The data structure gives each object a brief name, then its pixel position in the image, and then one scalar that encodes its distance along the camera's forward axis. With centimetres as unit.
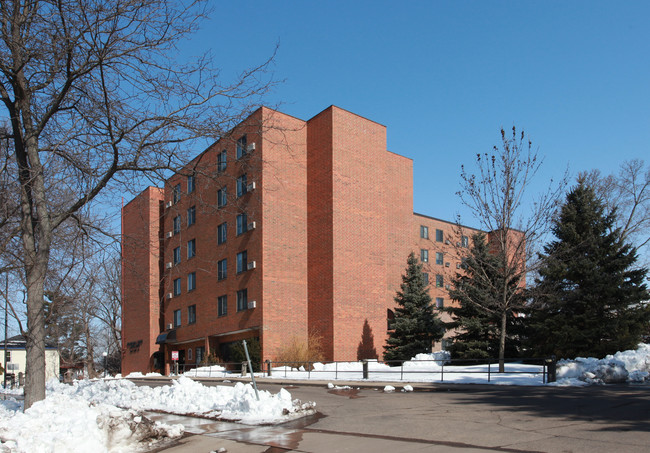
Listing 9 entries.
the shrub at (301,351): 3478
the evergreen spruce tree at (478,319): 2969
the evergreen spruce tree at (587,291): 2873
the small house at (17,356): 6085
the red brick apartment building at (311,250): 3750
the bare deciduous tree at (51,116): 938
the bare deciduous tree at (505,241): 2609
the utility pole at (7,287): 1836
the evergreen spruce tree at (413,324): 3612
